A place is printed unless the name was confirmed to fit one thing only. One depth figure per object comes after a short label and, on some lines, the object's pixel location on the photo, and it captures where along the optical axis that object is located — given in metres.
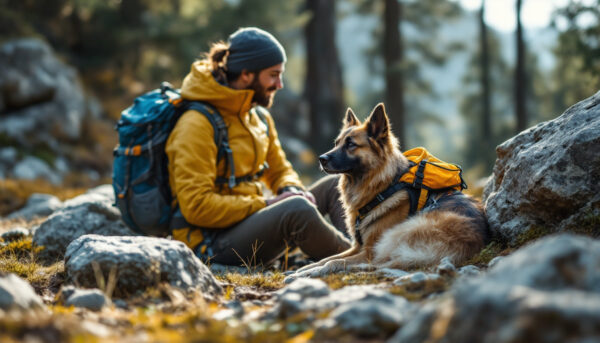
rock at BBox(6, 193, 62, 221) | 6.87
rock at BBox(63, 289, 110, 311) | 2.73
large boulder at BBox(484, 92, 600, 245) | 3.53
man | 4.69
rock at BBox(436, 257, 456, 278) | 3.19
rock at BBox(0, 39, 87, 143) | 11.41
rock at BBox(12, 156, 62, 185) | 10.32
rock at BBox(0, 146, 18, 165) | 10.49
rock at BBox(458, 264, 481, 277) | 3.26
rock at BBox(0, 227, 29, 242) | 5.28
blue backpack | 4.79
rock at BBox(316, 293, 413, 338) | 2.14
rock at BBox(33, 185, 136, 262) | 5.02
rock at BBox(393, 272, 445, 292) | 2.91
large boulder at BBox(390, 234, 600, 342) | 1.46
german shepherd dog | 4.00
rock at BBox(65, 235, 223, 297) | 3.14
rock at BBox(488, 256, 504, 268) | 3.48
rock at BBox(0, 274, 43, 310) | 2.28
